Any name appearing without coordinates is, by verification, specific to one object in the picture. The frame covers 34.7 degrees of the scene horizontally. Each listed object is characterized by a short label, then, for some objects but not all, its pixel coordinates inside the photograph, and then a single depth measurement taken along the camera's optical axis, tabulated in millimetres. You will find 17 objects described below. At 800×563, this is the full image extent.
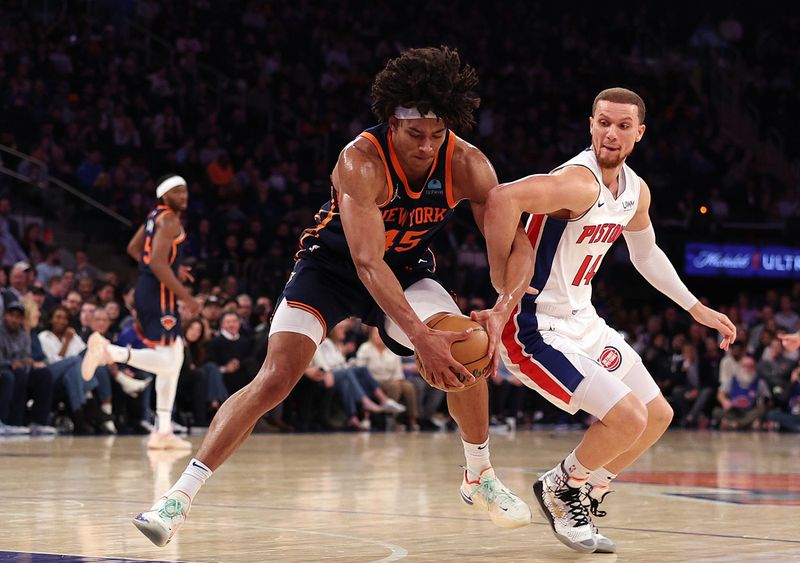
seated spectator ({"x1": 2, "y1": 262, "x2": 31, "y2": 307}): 13117
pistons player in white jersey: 5312
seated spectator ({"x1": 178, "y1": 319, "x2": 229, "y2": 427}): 13531
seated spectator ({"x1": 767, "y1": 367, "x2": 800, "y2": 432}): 16828
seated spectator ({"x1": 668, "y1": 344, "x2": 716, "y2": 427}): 17844
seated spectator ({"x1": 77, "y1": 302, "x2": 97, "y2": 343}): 13070
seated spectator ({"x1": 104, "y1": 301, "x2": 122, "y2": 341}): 13300
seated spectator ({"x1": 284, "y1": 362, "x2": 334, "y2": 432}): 14617
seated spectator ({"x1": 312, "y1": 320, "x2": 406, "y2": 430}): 14680
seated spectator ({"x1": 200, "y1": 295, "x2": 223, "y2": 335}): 14420
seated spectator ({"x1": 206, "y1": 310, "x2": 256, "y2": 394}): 14039
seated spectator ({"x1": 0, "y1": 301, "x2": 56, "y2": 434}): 12172
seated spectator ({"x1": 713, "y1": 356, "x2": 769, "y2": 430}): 17391
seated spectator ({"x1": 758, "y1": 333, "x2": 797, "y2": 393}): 17000
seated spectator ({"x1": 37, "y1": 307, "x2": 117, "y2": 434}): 12523
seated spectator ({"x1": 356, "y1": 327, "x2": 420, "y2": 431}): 15250
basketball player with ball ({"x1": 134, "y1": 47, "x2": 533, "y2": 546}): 4789
